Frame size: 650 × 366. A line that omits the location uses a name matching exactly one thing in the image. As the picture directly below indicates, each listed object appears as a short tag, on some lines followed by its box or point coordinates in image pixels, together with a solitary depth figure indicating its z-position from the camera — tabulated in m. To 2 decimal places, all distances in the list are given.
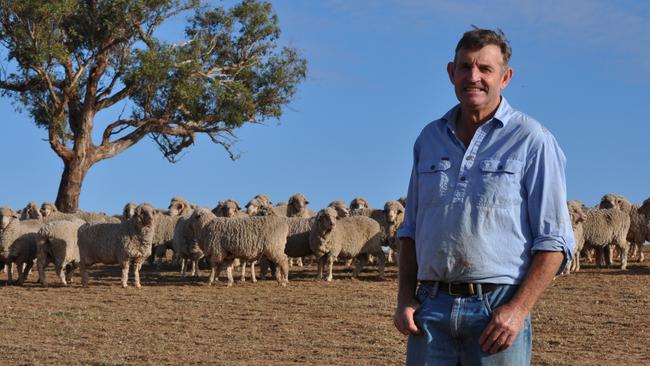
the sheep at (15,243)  20.34
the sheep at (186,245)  21.45
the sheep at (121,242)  19.28
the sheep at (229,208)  24.62
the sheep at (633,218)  23.59
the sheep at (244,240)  19.31
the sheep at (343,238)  20.27
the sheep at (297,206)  27.10
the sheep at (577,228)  21.20
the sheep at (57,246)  20.05
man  4.14
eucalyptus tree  38.06
